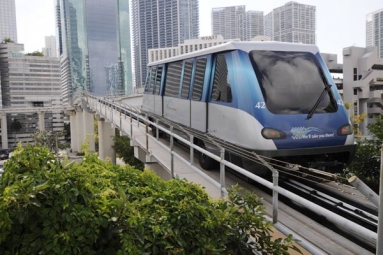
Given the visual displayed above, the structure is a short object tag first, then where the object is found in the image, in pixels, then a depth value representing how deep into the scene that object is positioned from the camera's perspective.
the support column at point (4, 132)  89.26
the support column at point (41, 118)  79.17
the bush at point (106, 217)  2.62
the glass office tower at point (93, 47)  122.12
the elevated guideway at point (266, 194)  3.40
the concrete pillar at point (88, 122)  48.85
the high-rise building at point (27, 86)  114.31
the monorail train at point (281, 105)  6.33
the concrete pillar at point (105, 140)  37.78
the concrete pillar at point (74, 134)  63.08
